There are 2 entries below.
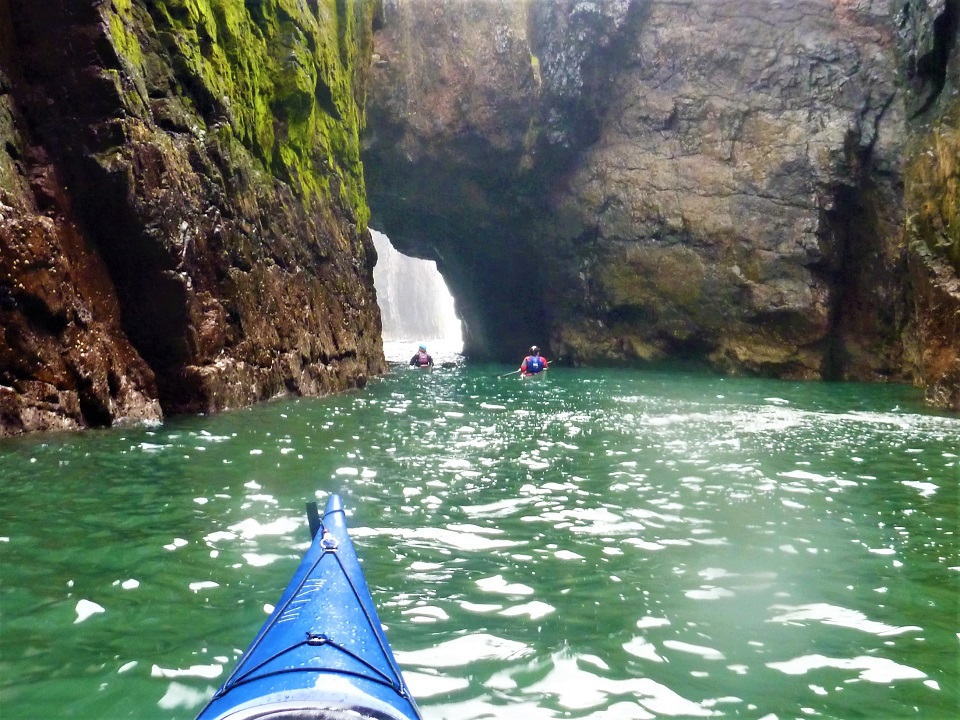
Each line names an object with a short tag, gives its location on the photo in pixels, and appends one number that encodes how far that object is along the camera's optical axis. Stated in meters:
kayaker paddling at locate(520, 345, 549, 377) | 21.39
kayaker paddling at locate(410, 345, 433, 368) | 27.31
